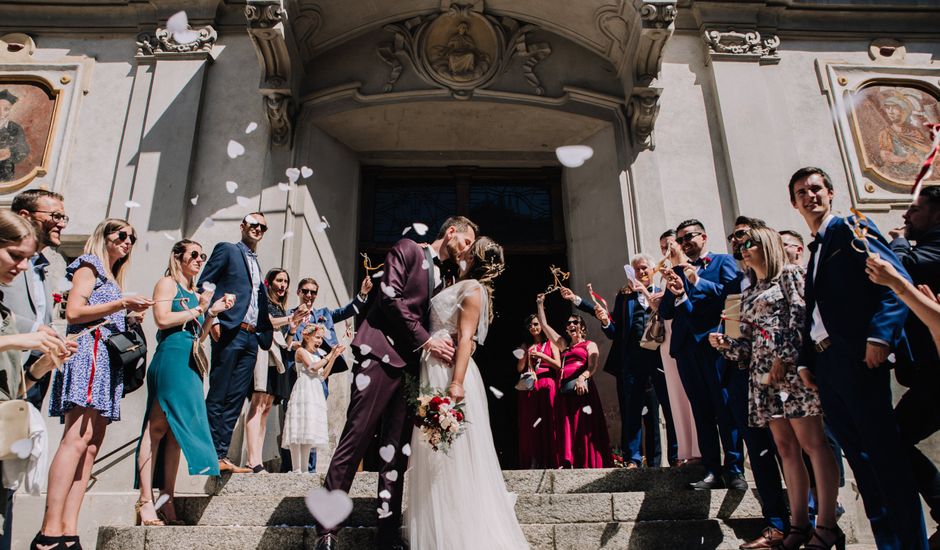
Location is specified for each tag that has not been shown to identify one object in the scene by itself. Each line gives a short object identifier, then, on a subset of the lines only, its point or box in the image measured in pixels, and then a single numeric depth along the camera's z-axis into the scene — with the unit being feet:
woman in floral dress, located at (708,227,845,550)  12.94
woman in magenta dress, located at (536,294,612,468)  23.09
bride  12.44
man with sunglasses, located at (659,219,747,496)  16.66
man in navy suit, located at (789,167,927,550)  10.79
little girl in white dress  21.24
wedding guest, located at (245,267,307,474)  20.68
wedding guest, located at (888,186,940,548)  11.73
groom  12.87
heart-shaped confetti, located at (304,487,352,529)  12.53
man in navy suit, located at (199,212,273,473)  18.17
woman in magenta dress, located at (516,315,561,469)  24.26
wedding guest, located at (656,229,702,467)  18.53
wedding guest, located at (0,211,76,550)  9.57
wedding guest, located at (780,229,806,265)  18.35
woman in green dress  15.08
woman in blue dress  13.55
